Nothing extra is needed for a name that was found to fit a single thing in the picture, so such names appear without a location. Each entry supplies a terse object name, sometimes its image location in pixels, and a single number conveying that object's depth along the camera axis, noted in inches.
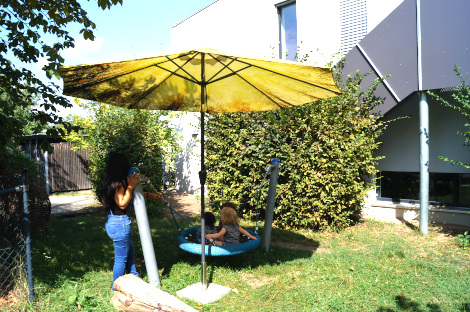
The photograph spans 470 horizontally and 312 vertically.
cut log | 130.4
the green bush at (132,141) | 348.2
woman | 161.0
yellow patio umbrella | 138.4
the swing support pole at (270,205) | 221.8
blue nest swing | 181.2
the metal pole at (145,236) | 167.8
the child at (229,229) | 197.3
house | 258.5
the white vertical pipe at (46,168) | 611.1
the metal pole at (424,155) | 269.6
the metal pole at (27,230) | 146.7
